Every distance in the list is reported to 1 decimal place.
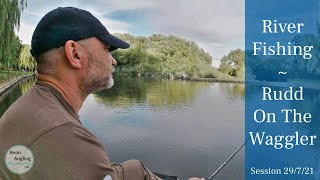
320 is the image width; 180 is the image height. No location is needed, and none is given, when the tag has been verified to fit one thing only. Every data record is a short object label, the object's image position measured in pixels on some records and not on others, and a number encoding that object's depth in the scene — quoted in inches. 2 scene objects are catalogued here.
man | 20.8
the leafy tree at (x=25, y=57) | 1130.2
